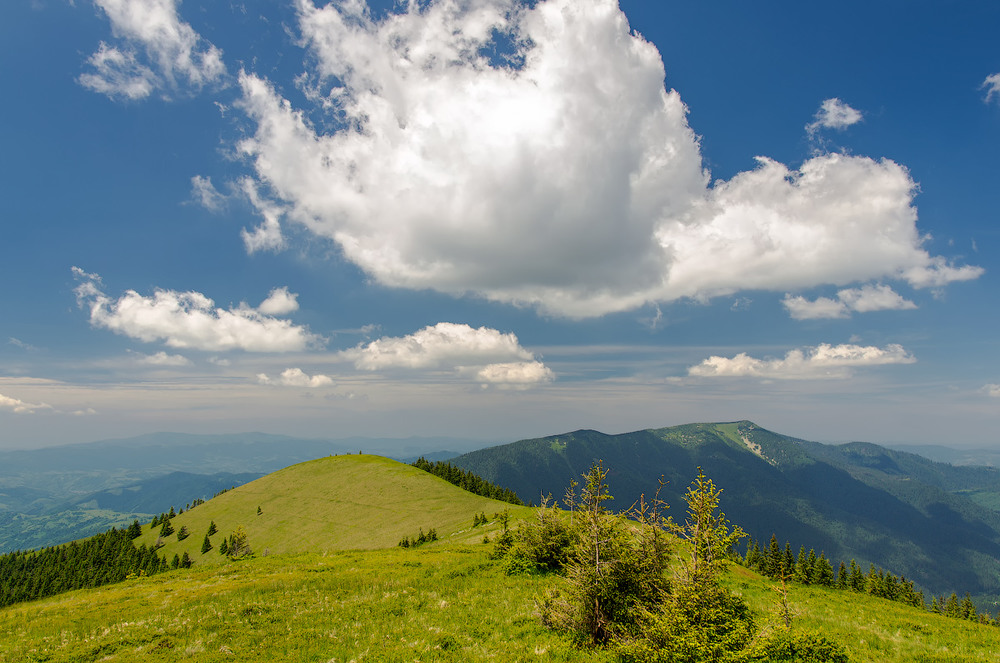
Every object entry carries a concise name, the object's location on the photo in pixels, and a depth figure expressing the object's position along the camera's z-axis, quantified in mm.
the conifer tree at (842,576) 97556
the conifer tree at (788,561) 90488
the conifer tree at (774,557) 93750
